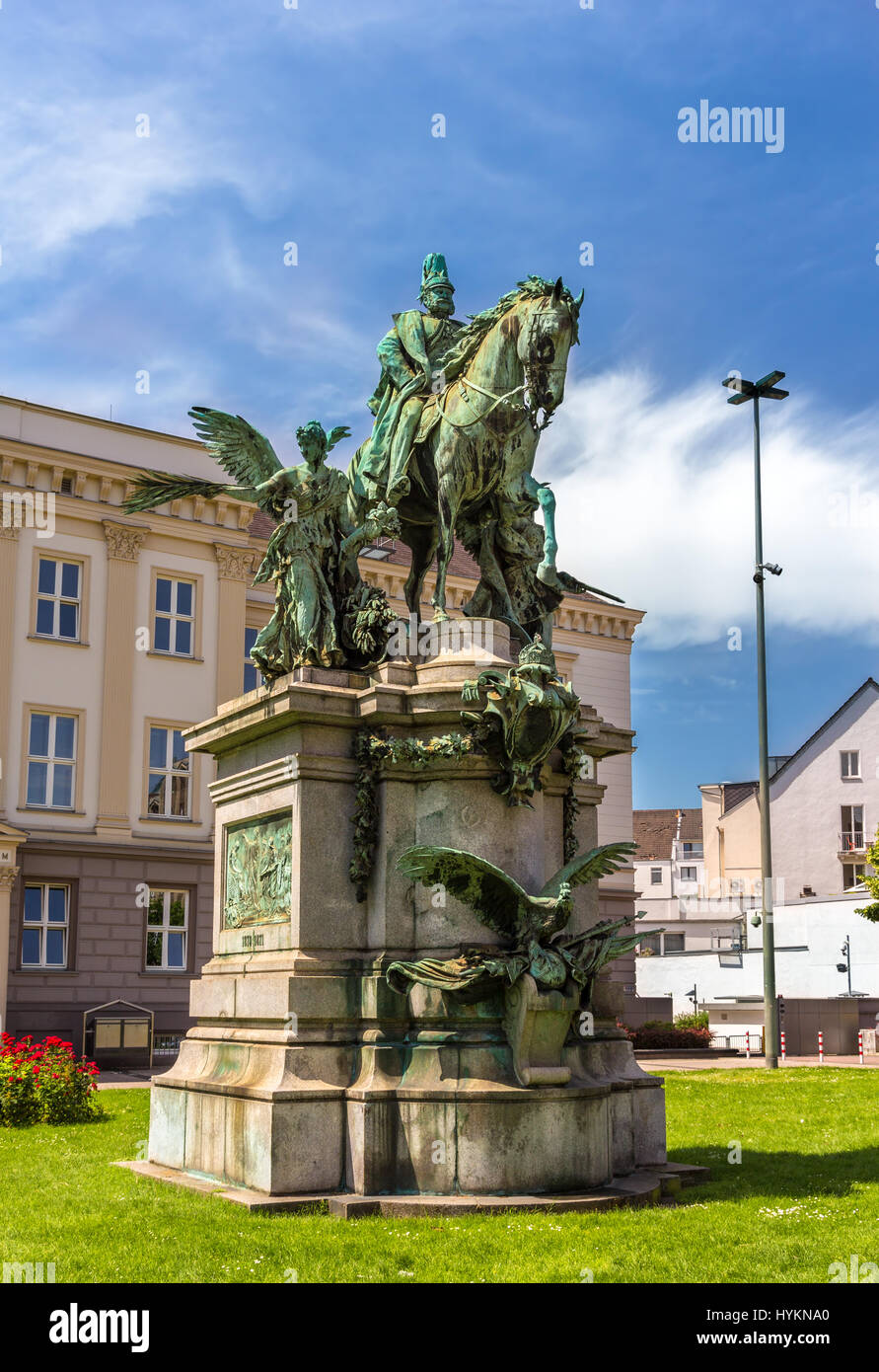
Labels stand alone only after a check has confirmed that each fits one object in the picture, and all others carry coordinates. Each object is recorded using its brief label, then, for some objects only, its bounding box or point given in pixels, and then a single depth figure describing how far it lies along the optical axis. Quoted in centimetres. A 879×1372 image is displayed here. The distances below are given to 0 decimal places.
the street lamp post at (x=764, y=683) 3009
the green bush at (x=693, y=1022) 3938
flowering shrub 1752
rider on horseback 1199
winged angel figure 1141
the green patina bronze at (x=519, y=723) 1039
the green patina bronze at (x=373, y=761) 1037
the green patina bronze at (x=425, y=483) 1130
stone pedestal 954
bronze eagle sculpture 981
